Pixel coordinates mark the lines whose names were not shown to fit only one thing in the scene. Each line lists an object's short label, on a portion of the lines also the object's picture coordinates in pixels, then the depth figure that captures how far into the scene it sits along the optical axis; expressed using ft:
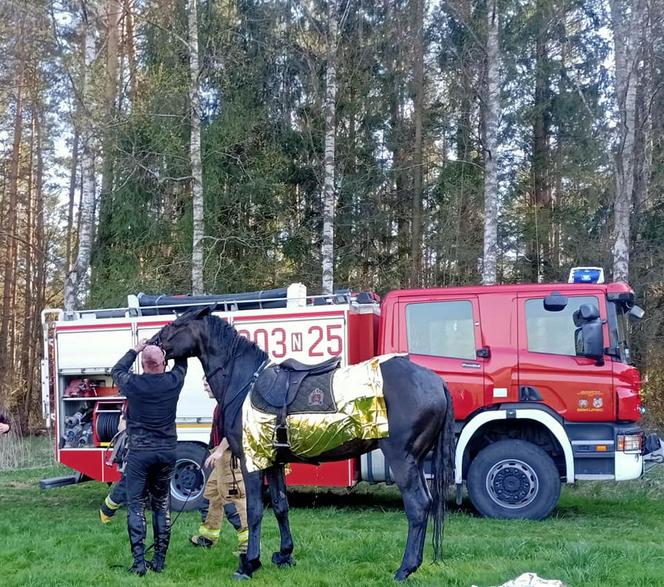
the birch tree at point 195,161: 51.70
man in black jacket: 19.24
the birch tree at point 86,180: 53.98
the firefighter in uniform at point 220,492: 21.57
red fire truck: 26.43
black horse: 18.38
